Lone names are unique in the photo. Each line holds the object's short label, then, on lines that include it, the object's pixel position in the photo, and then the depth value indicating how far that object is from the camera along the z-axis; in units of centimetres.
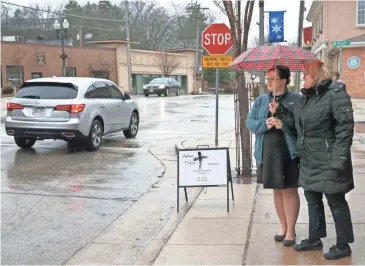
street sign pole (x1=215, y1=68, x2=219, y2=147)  1173
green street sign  1583
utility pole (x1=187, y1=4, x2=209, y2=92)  5651
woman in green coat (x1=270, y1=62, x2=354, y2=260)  410
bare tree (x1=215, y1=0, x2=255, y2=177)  801
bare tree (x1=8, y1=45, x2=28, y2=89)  4147
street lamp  3444
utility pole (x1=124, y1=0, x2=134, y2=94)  4628
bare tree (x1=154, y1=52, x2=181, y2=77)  5459
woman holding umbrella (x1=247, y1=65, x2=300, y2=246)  475
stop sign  1088
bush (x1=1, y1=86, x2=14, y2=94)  3826
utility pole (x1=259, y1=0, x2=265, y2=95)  1091
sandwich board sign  645
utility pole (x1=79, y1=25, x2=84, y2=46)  5733
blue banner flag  1304
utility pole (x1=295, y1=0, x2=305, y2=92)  1416
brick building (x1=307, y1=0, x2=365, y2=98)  2942
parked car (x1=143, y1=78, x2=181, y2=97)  4084
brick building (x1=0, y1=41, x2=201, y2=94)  4172
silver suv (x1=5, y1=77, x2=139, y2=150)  1095
